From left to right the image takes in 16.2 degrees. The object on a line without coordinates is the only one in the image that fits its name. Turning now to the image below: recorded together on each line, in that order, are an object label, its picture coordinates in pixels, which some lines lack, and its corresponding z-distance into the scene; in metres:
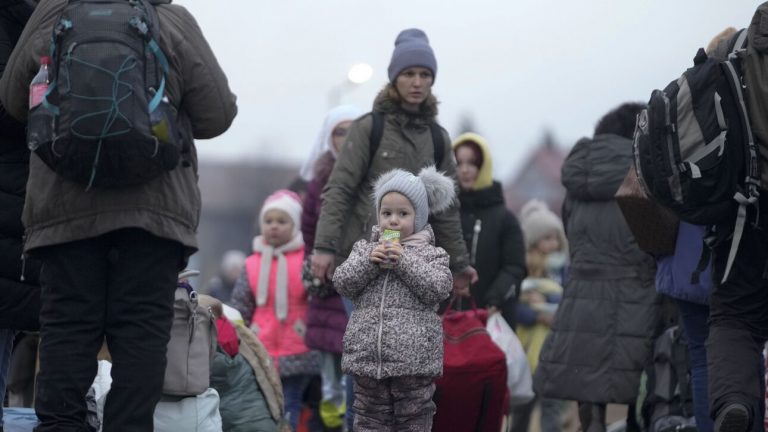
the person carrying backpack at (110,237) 9.86
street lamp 33.93
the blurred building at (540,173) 161.51
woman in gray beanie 14.08
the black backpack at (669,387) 15.03
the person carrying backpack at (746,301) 10.29
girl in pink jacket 18.27
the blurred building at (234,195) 129.52
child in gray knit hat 12.09
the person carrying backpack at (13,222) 11.23
